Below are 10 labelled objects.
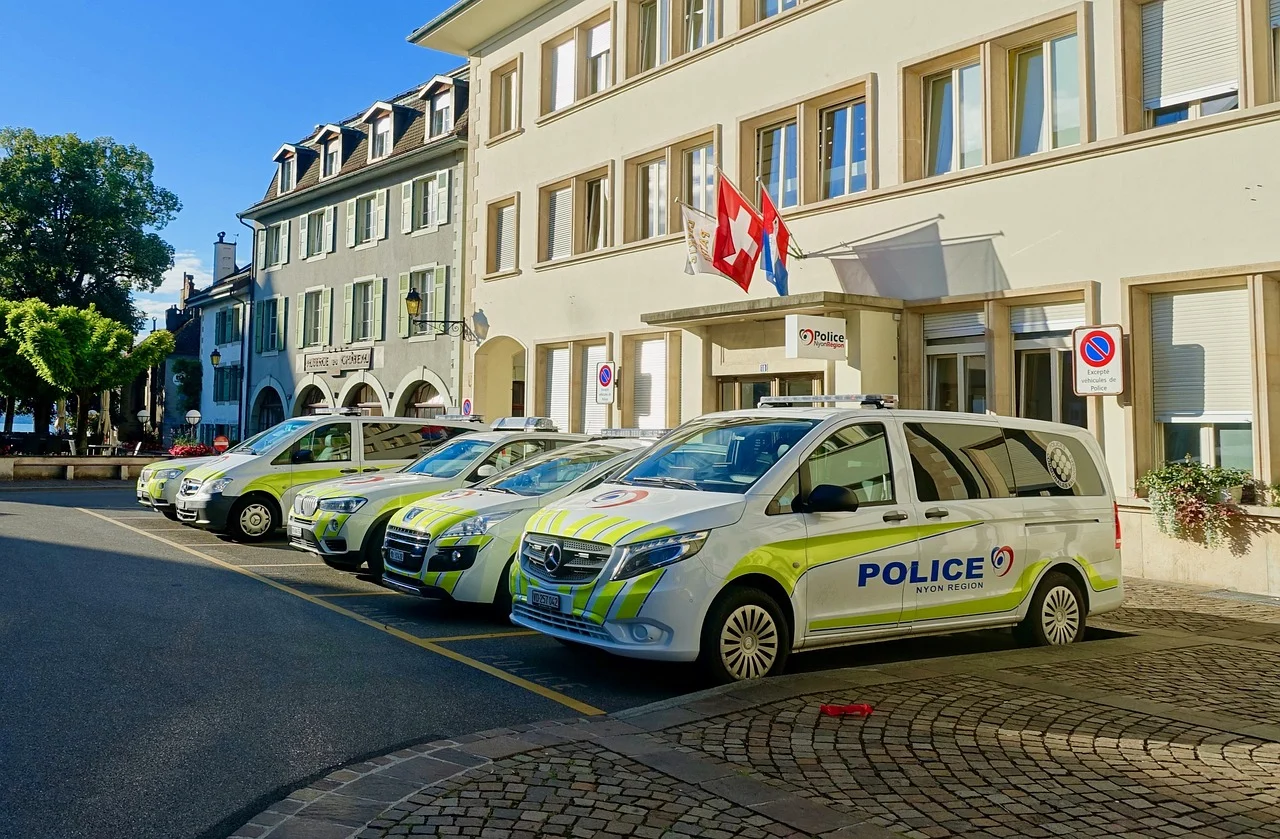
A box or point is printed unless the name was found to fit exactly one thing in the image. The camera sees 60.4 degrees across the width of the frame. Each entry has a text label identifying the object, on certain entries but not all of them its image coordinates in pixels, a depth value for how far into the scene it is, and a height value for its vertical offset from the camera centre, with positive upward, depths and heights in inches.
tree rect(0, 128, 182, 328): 1847.9 +424.5
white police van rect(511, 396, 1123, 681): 261.9 -17.3
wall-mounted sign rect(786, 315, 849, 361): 599.8 +74.8
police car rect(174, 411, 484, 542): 579.2 +3.1
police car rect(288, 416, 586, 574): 445.1 -9.1
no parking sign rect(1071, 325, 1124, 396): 509.4 +54.6
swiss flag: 657.6 +141.9
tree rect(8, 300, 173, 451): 1269.7 +138.9
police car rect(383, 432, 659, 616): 353.7 -22.2
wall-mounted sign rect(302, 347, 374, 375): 1282.0 +132.2
